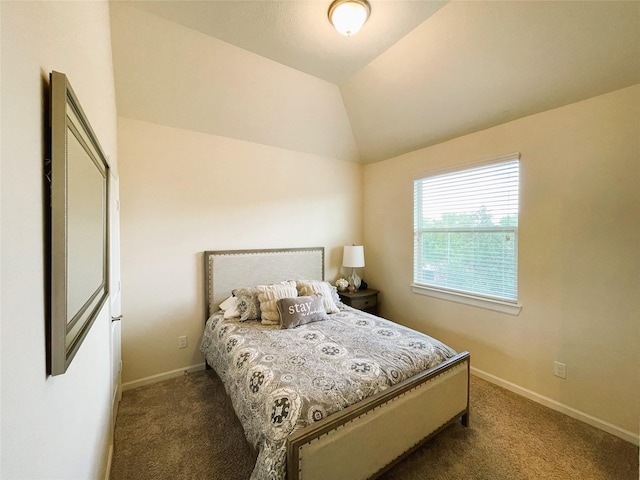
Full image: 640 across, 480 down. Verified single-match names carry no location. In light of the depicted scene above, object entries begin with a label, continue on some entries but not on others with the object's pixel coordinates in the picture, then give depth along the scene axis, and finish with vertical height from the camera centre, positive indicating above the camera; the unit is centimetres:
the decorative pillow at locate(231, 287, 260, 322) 259 -66
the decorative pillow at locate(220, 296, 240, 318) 264 -71
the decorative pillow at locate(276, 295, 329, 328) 242 -68
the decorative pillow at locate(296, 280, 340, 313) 283 -58
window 254 +6
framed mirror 68 +4
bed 132 -90
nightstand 347 -82
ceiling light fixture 179 +152
